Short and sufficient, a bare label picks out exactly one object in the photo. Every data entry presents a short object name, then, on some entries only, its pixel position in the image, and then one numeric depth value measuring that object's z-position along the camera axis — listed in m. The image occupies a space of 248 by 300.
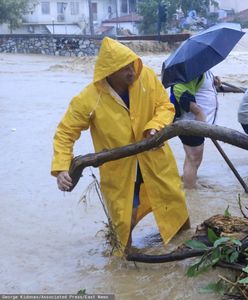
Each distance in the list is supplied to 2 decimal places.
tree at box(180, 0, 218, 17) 44.84
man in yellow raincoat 4.11
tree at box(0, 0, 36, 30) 46.38
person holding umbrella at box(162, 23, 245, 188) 5.62
